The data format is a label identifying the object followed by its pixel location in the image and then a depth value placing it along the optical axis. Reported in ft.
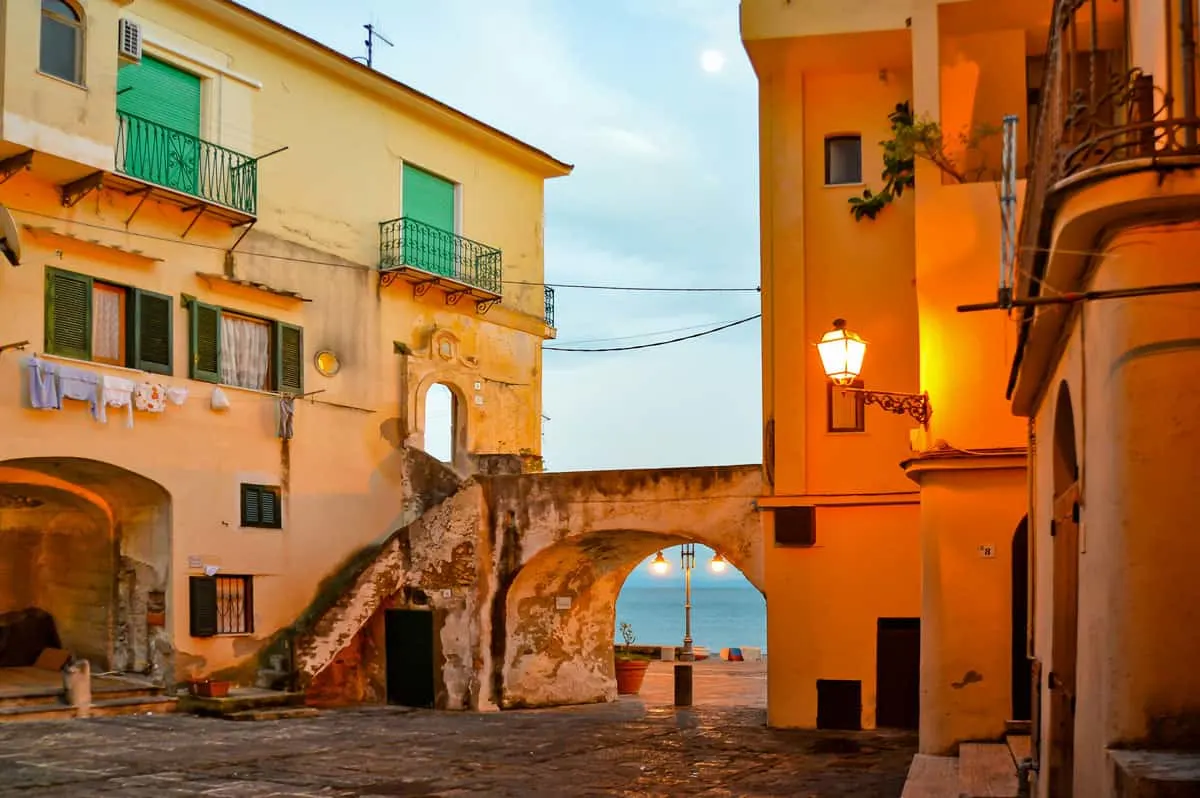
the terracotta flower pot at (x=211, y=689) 63.98
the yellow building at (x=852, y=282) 52.95
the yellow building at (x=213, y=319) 59.88
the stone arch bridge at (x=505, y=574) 67.41
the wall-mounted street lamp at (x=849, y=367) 45.68
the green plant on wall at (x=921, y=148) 48.65
